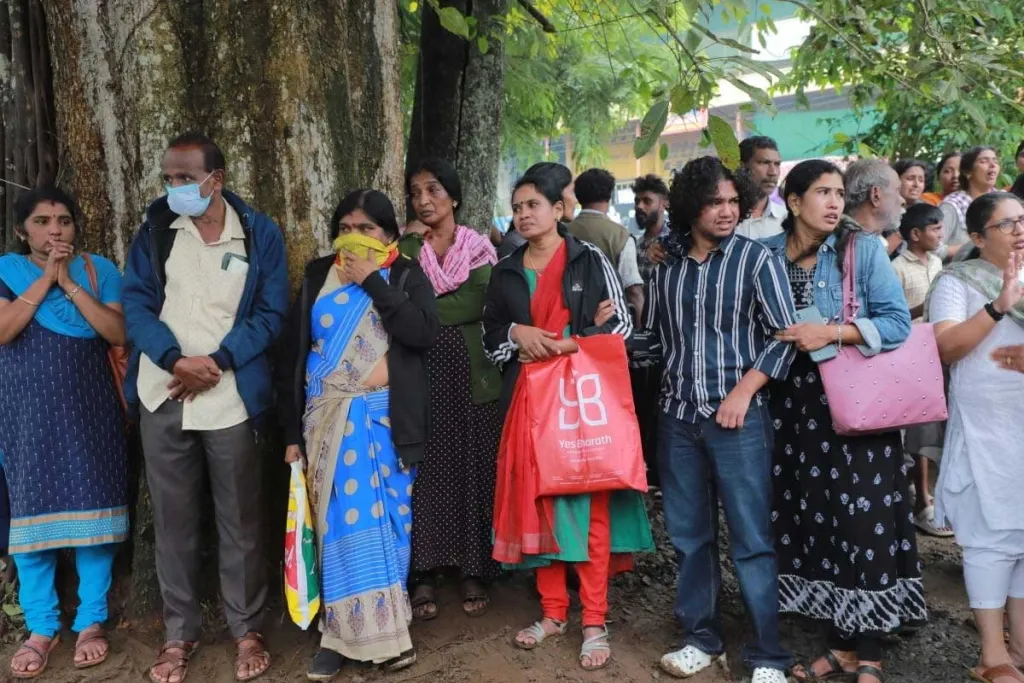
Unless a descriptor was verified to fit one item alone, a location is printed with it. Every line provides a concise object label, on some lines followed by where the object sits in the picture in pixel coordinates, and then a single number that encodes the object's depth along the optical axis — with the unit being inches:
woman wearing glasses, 141.5
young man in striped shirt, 141.1
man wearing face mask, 145.1
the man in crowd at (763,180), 195.2
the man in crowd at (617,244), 214.1
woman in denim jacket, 140.2
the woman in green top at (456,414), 162.2
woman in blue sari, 145.4
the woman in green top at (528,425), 148.5
